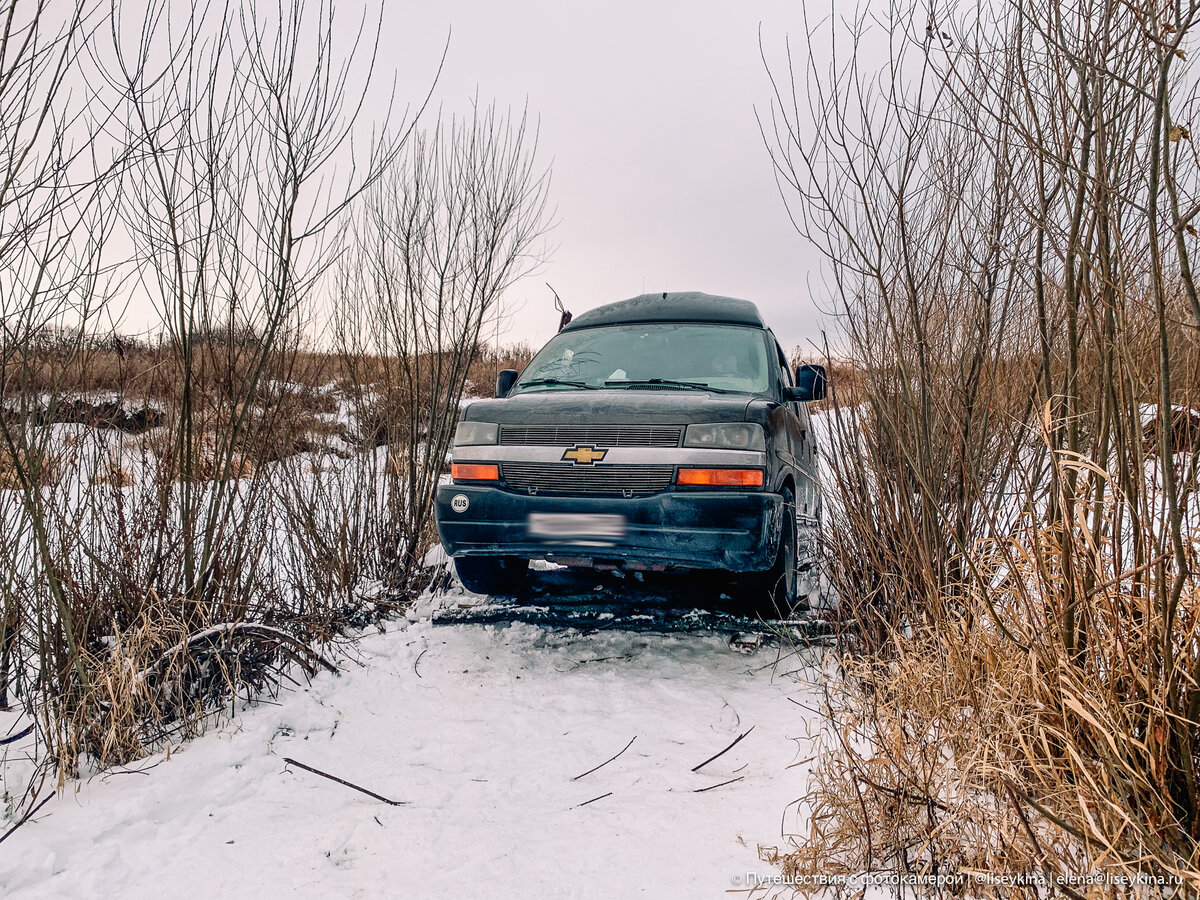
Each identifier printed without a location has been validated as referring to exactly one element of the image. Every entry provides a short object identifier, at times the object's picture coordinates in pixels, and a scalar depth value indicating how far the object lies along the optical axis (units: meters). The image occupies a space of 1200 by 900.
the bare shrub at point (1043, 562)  1.76
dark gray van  3.61
